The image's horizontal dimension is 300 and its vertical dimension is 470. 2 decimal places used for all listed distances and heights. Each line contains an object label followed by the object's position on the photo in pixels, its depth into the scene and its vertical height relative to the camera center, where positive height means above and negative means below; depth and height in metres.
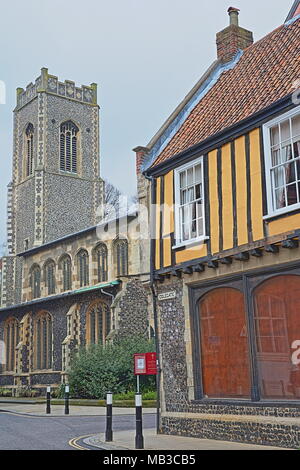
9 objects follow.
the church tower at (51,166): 47.22 +16.21
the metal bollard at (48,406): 18.69 -1.46
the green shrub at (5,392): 34.27 -1.80
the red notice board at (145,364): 12.38 -0.14
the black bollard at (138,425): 9.90 -1.15
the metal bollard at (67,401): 18.44 -1.31
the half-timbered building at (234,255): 9.92 +1.81
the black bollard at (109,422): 10.90 -1.17
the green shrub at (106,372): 23.86 -0.56
